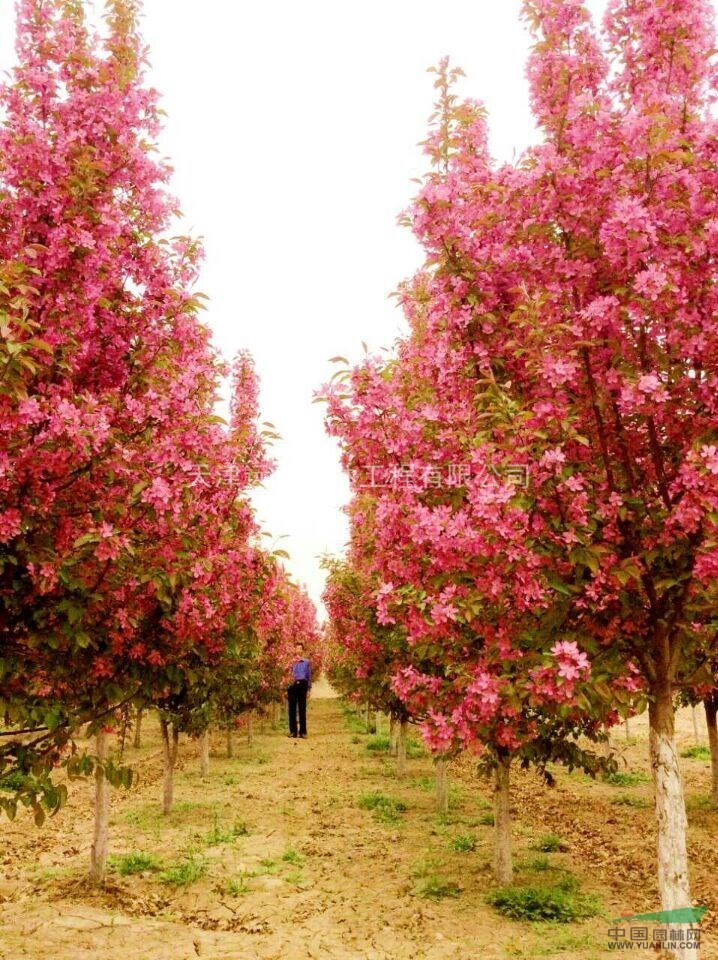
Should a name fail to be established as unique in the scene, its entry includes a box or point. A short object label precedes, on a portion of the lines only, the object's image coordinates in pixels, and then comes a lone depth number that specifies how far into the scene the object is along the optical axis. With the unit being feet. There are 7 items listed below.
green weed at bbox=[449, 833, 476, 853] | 33.96
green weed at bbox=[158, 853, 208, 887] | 29.84
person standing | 77.10
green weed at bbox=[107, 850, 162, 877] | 30.76
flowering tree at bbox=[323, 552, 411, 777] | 38.80
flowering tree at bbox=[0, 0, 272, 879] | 13.75
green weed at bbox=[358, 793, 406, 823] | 41.14
